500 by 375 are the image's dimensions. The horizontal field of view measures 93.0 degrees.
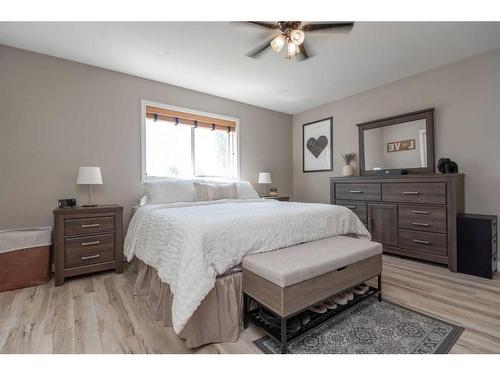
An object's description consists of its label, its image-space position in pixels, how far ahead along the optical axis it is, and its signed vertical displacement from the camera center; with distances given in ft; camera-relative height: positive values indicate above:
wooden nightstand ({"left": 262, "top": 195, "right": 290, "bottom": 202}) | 13.80 -0.59
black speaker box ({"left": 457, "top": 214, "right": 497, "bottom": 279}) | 7.82 -2.03
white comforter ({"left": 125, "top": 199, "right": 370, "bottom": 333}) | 4.62 -1.17
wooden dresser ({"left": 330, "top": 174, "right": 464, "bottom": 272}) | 8.60 -1.00
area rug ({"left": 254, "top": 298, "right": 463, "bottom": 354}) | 4.59 -3.12
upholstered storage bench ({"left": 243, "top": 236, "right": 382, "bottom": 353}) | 4.47 -1.88
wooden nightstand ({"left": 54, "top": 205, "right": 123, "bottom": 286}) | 7.72 -1.70
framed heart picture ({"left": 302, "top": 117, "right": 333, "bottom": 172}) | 14.25 +2.62
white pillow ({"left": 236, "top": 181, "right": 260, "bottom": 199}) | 11.31 -0.12
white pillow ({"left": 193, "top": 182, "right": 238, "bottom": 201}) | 10.11 -0.09
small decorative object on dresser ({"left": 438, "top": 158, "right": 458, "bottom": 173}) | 9.11 +0.77
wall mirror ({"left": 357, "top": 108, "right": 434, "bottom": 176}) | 10.20 +2.01
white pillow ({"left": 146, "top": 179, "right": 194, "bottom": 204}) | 9.60 -0.06
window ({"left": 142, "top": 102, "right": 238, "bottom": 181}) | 11.07 +2.36
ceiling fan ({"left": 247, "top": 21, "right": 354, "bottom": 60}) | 6.47 +4.41
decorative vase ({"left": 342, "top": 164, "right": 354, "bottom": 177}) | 12.53 +0.86
